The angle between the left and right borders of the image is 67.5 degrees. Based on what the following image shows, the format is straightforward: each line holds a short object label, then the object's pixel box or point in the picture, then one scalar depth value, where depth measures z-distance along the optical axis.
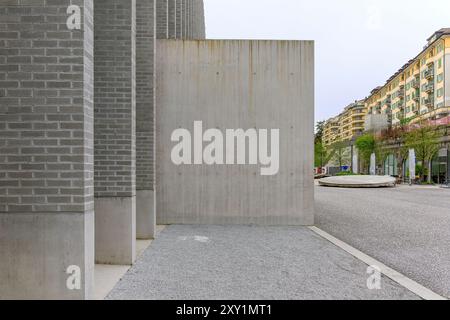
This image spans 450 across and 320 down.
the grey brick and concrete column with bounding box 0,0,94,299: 3.69
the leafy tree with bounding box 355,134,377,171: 51.47
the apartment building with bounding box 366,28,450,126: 51.69
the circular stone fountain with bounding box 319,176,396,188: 27.48
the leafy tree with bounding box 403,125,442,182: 35.84
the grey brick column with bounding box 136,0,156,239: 7.77
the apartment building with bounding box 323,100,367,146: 111.19
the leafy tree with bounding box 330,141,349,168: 65.75
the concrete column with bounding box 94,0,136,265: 5.82
